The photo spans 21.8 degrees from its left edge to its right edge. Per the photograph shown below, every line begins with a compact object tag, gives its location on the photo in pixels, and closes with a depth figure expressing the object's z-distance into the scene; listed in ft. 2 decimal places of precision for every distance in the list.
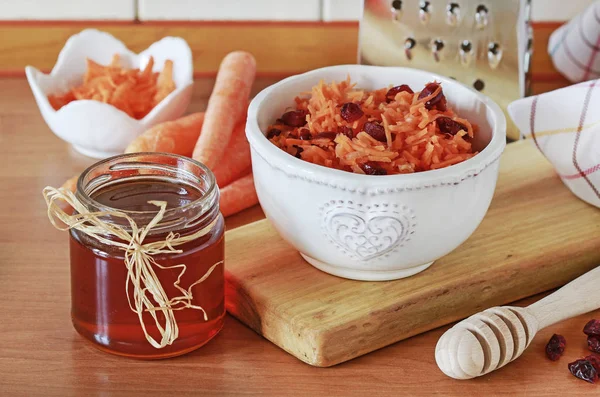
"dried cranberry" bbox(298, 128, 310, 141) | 2.52
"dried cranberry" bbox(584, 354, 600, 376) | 2.40
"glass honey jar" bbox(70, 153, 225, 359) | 2.34
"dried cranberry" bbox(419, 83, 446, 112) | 2.54
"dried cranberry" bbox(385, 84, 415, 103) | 2.59
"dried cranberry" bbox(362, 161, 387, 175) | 2.41
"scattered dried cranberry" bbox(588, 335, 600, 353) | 2.44
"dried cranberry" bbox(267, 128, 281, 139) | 2.57
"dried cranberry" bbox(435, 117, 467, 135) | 2.50
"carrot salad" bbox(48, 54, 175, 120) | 3.05
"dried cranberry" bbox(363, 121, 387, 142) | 2.46
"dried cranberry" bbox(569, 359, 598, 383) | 2.38
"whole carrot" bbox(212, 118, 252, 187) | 2.91
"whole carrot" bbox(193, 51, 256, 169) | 2.89
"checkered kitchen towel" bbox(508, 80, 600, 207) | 2.75
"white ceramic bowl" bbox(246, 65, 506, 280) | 2.38
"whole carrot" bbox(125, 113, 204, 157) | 2.89
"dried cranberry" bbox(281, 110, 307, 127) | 2.57
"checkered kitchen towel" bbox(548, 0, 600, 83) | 3.36
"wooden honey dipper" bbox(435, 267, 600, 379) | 2.35
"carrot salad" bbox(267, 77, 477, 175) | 2.44
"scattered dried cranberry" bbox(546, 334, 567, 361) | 2.43
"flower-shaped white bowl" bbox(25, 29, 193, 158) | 2.93
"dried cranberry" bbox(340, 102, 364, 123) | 2.50
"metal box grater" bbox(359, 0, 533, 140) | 3.04
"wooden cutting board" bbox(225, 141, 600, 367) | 2.43
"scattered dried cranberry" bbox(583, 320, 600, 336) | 2.45
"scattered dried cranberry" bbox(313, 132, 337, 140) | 2.49
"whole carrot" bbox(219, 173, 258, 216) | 2.82
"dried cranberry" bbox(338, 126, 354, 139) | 2.48
